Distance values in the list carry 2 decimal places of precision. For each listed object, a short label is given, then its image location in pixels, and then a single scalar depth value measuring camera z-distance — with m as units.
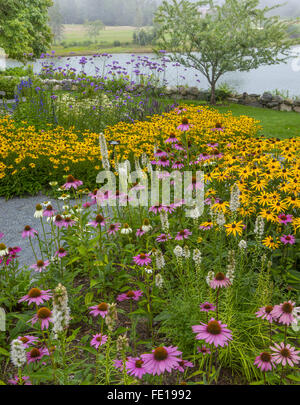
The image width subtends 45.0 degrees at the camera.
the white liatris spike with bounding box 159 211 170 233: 2.40
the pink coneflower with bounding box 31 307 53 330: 1.65
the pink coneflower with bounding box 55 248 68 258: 2.73
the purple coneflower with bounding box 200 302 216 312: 1.95
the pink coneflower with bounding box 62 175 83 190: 3.10
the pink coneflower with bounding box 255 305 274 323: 1.68
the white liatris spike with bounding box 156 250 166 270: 2.04
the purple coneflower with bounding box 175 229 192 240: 2.58
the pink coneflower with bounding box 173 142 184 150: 4.07
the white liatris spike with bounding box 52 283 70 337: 1.35
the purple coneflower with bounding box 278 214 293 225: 2.82
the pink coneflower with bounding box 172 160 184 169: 3.84
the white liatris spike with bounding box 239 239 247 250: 2.20
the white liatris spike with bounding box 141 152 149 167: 3.59
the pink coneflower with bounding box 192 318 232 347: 1.48
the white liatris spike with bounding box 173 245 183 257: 2.10
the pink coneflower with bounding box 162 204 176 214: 3.05
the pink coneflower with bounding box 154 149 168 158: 4.01
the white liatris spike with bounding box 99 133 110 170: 2.94
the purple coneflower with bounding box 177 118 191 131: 3.59
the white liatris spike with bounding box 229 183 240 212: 2.40
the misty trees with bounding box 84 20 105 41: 63.96
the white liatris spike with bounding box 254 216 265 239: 2.28
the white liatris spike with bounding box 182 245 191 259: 2.13
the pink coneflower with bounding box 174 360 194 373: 1.79
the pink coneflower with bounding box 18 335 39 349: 1.87
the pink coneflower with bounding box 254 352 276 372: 1.60
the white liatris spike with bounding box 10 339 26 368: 1.38
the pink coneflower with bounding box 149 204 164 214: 3.05
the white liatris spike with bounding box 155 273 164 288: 2.01
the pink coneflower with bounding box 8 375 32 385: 1.82
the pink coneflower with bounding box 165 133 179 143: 3.81
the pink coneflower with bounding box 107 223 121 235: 2.96
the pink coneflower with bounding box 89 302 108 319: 1.84
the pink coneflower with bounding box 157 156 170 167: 3.63
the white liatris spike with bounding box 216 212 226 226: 2.29
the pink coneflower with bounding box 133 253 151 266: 2.46
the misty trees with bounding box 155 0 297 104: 13.23
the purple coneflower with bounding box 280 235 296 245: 2.78
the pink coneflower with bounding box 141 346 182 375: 1.45
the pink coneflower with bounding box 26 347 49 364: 1.77
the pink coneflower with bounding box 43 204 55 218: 2.92
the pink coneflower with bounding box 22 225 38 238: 2.71
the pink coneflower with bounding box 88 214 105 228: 2.69
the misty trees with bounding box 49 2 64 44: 58.59
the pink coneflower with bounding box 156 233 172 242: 2.76
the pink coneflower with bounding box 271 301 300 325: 1.53
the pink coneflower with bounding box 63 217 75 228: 3.02
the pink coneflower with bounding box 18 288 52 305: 1.84
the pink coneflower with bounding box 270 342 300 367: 1.56
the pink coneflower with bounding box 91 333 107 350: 1.92
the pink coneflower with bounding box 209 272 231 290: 1.70
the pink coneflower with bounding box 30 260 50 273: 2.42
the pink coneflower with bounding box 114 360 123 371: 1.74
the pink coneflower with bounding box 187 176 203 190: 3.15
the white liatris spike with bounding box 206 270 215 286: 1.78
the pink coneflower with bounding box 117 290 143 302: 2.26
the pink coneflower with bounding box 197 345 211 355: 1.99
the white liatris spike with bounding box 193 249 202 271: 2.05
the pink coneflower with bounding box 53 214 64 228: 2.92
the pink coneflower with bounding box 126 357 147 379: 1.56
